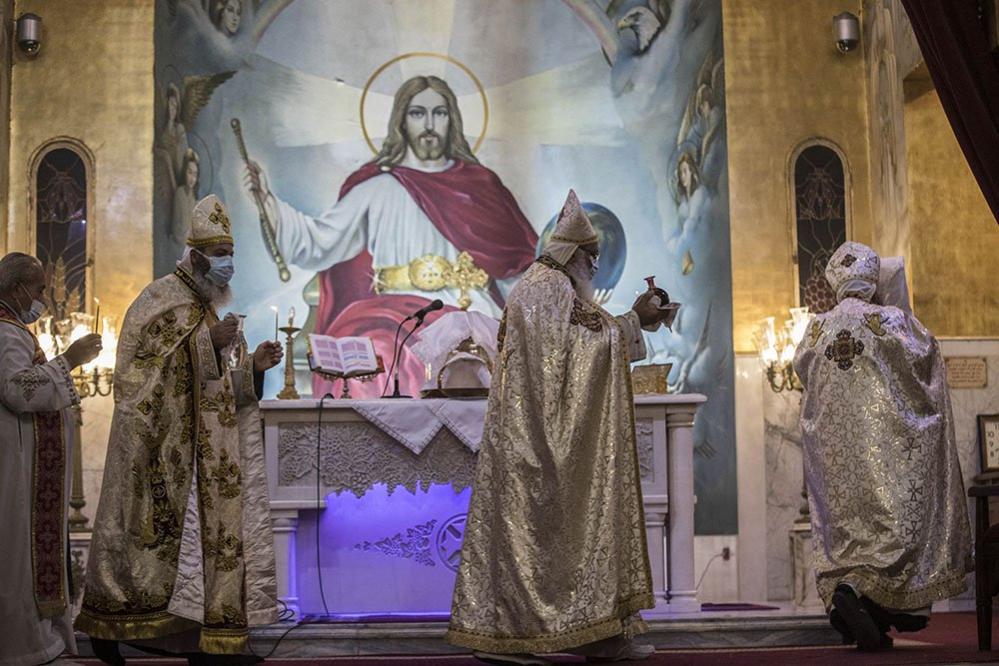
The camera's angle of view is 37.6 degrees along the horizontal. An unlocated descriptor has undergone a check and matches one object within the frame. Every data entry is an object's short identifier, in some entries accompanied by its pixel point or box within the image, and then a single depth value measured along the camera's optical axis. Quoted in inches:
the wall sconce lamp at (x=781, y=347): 432.8
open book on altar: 329.1
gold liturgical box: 339.0
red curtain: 256.5
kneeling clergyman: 274.1
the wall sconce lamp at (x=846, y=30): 460.1
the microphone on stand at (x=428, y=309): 326.6
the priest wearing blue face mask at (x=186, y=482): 244.1
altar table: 319.9
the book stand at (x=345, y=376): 330.0
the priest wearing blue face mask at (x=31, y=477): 238.7
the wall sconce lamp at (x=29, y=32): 442.0
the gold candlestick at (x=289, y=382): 348.1
